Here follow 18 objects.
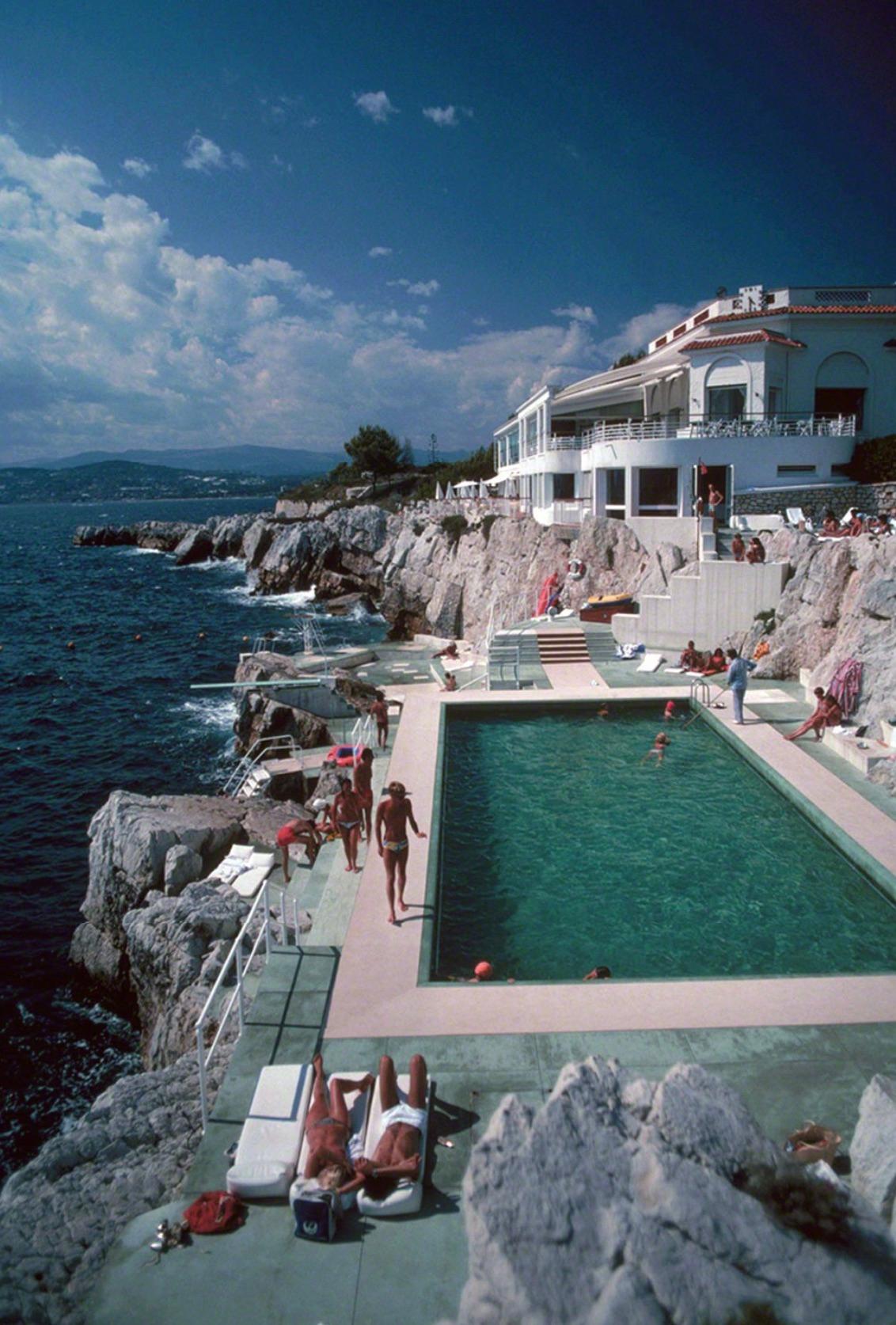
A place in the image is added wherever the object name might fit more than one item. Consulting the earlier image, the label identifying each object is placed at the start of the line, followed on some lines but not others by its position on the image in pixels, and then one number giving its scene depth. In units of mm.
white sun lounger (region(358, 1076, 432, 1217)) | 5715
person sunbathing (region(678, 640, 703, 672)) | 21250
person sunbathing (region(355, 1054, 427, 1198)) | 5867
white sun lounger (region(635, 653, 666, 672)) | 21453
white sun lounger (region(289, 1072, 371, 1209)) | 6160
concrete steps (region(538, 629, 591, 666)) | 23328
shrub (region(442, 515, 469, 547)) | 45094
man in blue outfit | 16578
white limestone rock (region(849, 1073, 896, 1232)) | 4566
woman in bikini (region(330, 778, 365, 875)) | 11219
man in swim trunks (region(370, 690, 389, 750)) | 16078
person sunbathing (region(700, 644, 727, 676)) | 21078
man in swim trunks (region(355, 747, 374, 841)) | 11914
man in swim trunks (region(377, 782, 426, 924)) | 9805
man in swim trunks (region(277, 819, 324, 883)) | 11922
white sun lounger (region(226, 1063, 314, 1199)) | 5953
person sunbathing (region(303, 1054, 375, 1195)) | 5844
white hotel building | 28891
